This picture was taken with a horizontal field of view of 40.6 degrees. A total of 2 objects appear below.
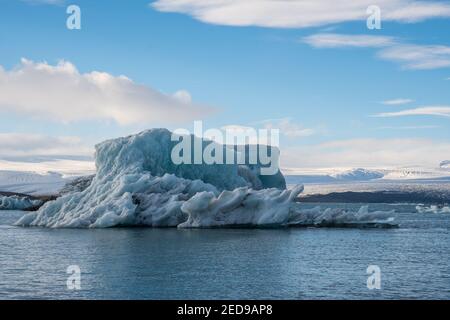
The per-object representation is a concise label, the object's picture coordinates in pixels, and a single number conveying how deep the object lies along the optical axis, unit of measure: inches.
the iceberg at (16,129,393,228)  1822.1
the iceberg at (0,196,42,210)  3875.5
